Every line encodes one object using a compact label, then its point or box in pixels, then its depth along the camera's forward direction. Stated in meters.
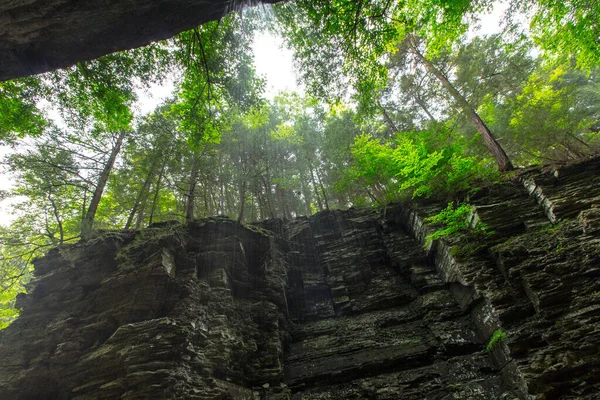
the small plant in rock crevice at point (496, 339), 6.12
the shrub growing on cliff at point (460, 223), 7.96
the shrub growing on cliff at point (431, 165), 9.31
